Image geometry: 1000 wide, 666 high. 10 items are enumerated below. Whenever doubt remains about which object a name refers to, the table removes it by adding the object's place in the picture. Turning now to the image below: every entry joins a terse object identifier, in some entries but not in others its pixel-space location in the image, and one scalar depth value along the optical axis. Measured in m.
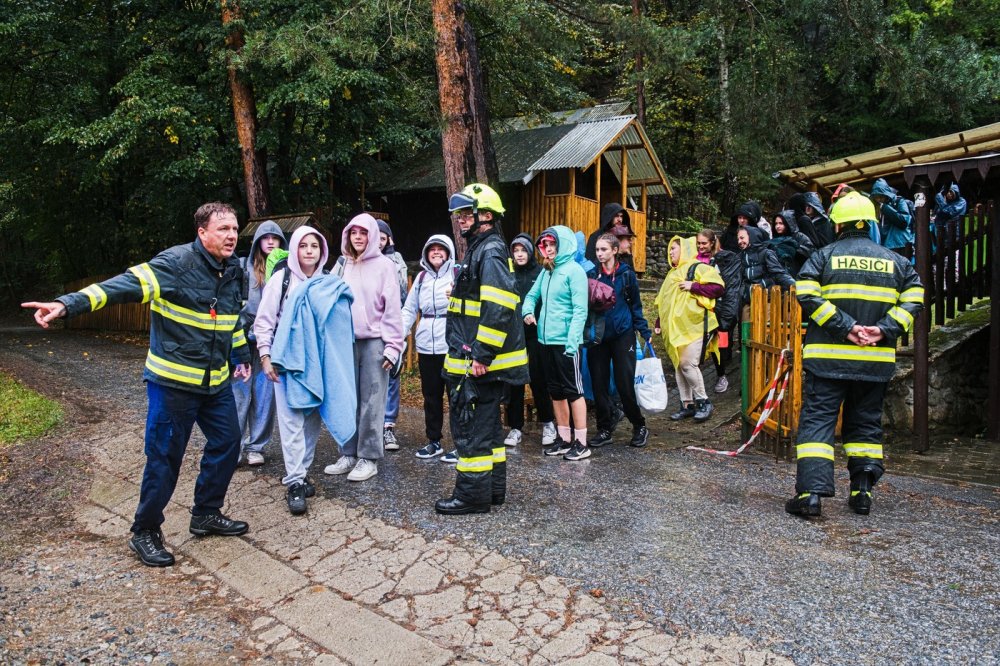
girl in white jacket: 6.39
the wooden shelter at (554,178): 19.14
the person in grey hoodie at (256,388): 6.11
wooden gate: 6.50
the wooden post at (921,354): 7.34
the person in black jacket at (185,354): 4.29
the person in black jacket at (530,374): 6.54
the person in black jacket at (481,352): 4.87
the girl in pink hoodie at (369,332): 5.83
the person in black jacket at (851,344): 4.91
